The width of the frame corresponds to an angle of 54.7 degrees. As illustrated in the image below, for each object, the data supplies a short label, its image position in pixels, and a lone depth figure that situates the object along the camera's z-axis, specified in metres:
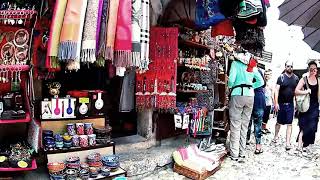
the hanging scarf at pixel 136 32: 2.84
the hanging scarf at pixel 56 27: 2.68
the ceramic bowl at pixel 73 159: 3.28
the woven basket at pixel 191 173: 4.25
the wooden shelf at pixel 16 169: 2.96
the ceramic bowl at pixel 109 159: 3.50
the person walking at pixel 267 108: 7.38
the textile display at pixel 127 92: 4.64
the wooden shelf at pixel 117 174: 3.42
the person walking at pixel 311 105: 5.52
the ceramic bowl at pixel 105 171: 3.43
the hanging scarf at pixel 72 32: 2.64
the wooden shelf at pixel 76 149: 3.25
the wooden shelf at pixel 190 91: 5.23
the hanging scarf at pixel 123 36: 2.73
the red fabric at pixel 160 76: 4.59
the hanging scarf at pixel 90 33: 2.70
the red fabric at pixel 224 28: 4.57
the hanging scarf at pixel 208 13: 3.97
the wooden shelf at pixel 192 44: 5.29
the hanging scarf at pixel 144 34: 2.96
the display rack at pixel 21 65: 2.77
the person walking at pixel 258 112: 5.73
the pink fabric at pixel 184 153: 4.59
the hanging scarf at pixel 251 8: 3.64
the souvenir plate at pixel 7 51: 2.97
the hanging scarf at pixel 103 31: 2.76
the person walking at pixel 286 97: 6.03
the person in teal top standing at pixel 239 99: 5.07
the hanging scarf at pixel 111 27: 2.74
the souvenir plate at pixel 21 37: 3.05
